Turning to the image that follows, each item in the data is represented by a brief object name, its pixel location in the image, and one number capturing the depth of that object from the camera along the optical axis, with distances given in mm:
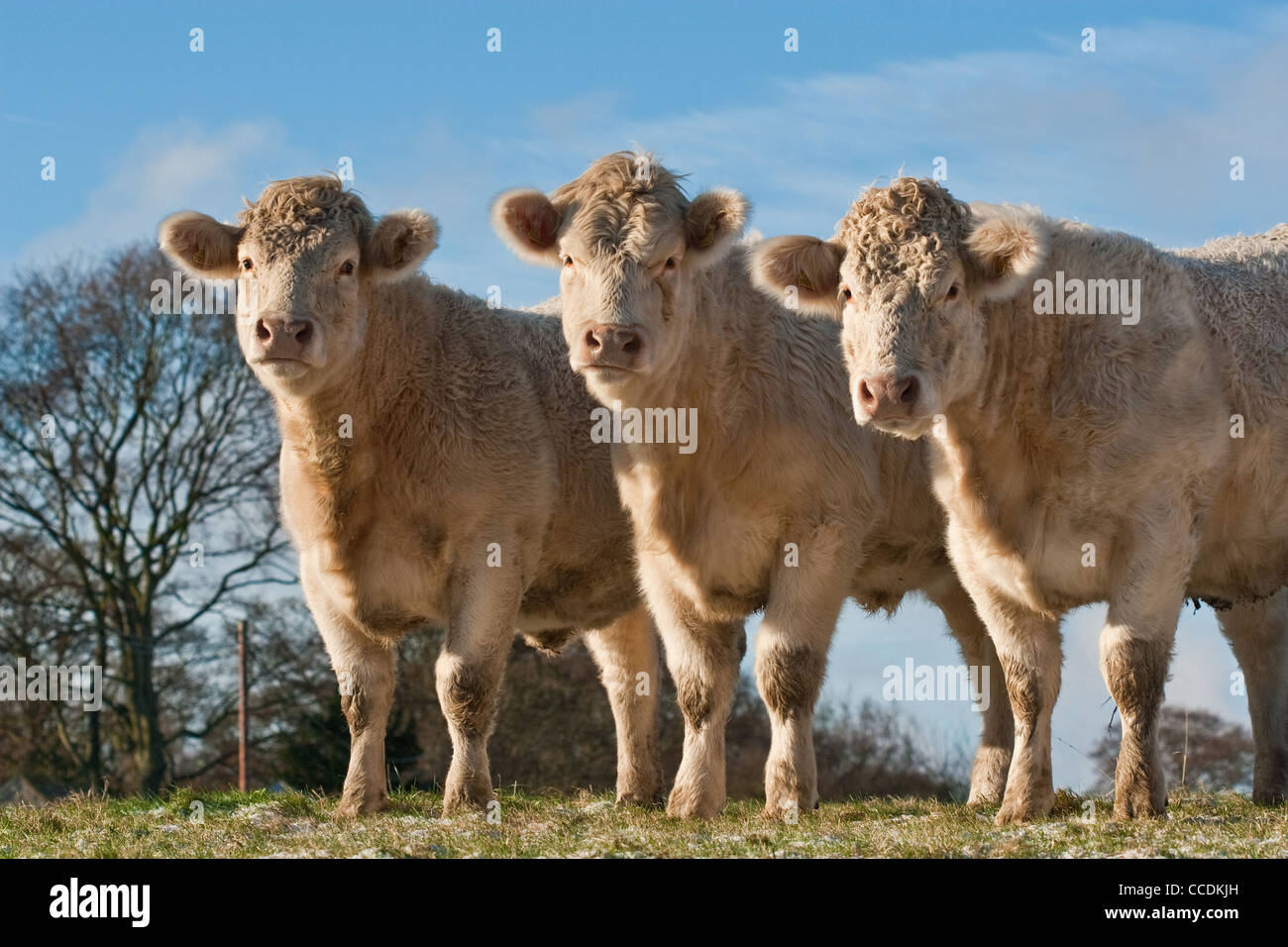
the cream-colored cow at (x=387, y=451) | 9266
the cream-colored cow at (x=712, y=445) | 8656
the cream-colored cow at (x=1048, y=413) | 7797
